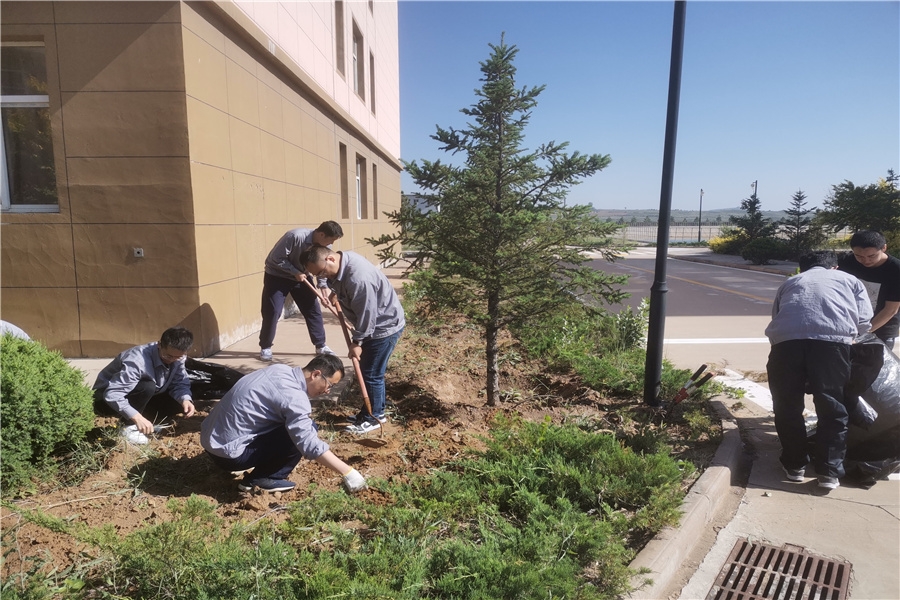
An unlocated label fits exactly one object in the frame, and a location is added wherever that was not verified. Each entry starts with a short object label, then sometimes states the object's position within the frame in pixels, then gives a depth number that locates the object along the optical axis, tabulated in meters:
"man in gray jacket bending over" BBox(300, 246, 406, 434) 4.25
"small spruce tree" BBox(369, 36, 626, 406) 4.54
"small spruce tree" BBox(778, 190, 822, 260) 27.08
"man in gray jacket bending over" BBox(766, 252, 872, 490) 3.85
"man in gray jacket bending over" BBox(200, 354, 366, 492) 3.20
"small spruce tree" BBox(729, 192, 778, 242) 32.06
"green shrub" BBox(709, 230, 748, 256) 32.72
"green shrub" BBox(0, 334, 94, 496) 3.02
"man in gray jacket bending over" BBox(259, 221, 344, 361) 6.10
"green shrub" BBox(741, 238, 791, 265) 26.45
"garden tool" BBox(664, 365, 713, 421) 4.76
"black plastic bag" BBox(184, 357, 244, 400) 4.68
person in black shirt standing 4.53
